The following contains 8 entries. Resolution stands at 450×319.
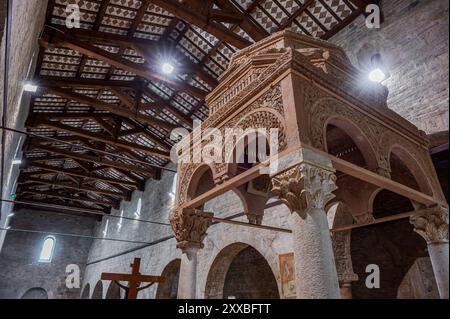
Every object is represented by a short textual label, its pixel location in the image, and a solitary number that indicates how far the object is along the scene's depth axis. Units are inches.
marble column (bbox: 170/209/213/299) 141.6
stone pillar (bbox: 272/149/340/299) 83.6
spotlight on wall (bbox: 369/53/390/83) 208.7
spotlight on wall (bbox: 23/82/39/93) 259.4
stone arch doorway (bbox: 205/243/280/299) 314.2
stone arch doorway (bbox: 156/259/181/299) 414.6
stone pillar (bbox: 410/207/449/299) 128.0
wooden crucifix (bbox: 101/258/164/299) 203.3
